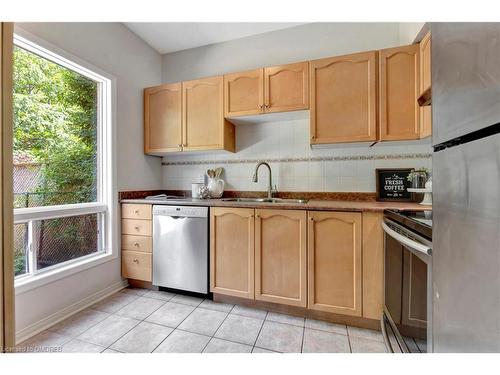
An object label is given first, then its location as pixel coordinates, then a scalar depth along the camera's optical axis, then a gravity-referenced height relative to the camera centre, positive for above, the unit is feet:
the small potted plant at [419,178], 5.62 +0.18
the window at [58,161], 4.82 +0.64
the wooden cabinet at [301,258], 4.86 -1.82
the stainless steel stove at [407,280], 2.66 -1.48
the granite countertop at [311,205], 4.78 -0.50
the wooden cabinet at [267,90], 6.19 +2.90
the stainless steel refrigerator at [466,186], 1.33 -0.01
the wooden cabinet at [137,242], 6.76 -1.83
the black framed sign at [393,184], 6.24 +0.03
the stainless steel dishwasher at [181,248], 6.12 -1.85
